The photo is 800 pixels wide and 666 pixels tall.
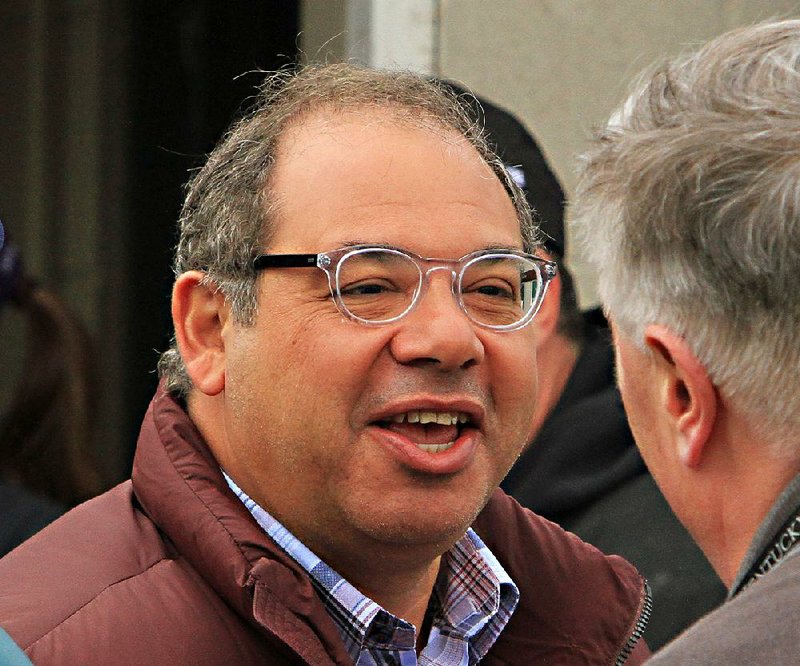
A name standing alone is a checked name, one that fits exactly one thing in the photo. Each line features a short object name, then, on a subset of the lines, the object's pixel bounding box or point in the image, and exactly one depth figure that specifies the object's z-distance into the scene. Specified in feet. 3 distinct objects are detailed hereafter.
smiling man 13.84
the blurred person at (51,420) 29.48
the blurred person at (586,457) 20.92
